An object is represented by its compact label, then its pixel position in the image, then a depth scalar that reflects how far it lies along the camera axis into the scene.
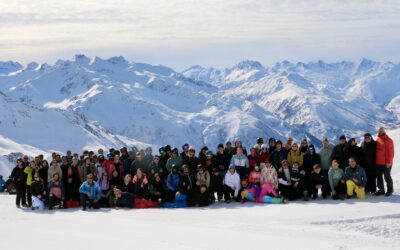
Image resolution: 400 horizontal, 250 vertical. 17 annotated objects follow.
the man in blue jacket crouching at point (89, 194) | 21.92
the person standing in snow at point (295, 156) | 22.88
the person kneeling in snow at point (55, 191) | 22.45
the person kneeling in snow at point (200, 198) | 21.84
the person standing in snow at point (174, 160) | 23.30
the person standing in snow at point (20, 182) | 23.47
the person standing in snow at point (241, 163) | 23.05
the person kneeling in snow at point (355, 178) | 21.50
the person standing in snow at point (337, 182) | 21.80
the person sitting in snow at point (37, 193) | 22.58
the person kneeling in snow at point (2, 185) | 32.70
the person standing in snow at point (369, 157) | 21.88
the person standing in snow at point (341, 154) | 22.34
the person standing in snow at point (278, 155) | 23.02
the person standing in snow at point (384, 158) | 21.72
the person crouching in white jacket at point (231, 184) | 22.44
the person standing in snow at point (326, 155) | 22.59
